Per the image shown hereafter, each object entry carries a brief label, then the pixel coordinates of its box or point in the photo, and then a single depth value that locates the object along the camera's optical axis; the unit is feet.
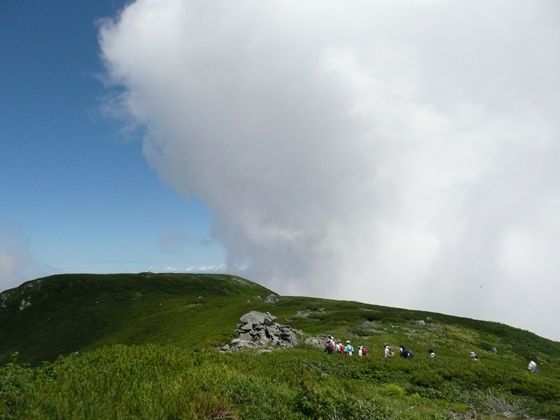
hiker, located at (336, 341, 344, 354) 131.03
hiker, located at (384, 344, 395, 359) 134.62
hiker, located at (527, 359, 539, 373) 141.18
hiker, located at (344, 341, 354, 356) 132.26
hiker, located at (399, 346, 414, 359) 138.21
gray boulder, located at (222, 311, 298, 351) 136.46
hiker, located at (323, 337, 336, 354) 131.03
